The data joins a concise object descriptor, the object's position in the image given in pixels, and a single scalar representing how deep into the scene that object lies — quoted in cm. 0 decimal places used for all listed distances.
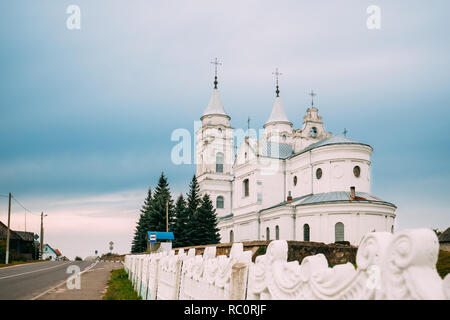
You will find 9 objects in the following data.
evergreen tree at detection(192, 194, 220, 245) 4800
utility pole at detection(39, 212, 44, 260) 6134
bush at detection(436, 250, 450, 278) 1393
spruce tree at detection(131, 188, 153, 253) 5740
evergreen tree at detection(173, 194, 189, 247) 4969
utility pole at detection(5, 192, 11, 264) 4168
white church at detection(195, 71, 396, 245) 3931
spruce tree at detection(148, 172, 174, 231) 5346
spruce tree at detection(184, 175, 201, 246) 4828
